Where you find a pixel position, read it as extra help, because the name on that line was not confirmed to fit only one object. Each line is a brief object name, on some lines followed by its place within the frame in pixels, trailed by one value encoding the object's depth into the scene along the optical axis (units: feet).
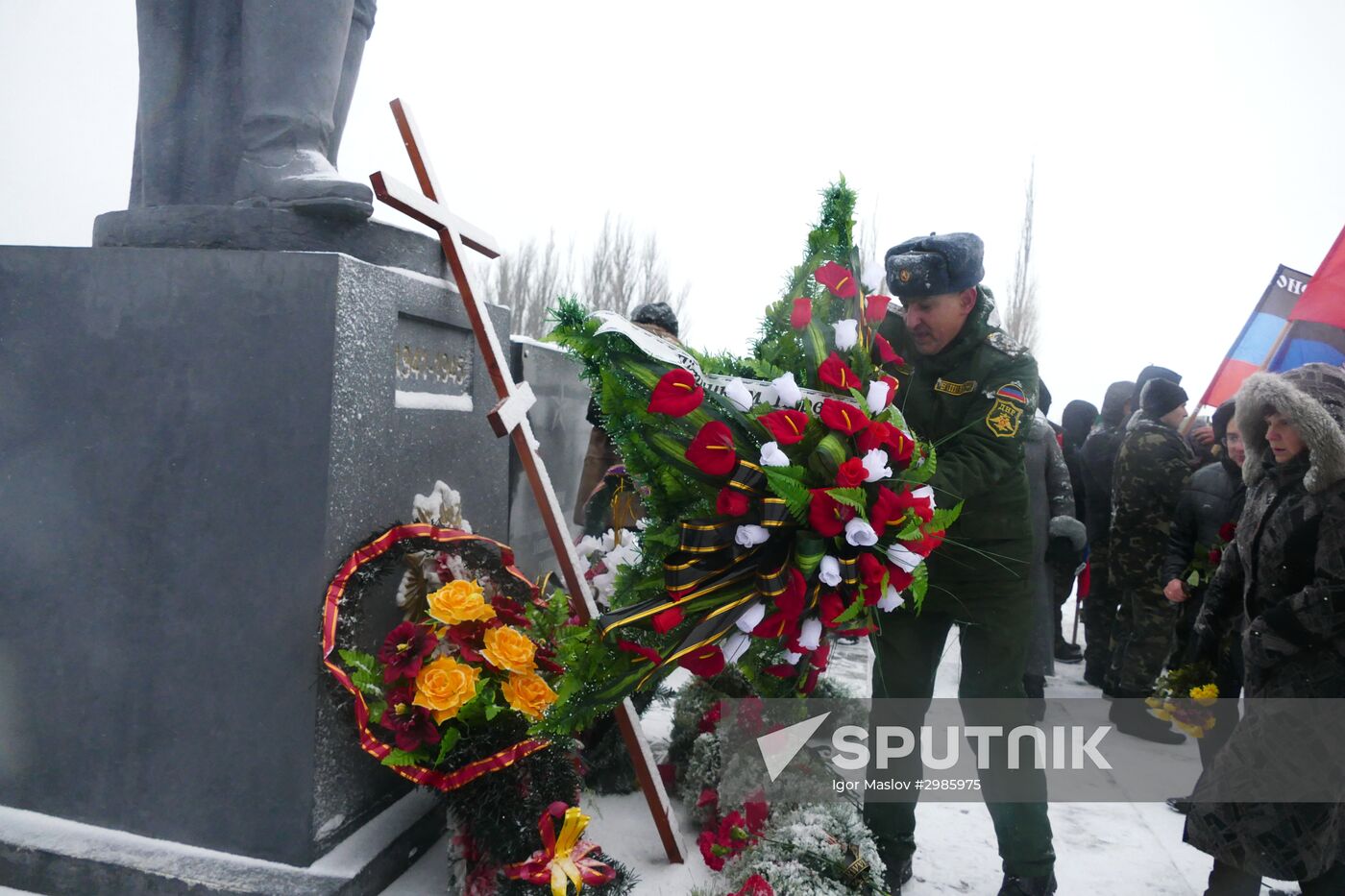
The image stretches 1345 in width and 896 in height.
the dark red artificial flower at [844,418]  5.52
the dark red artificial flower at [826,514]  5.27
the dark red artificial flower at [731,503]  5.29
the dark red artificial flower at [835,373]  6.03
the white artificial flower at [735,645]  5.81
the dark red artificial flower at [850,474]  5.30
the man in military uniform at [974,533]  8.13
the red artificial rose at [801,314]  6.55
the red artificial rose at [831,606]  5.57
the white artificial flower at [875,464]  5.42
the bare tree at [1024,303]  67.50
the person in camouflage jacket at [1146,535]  14.98
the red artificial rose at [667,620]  5.39
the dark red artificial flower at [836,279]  6.64
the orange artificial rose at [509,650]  7.50
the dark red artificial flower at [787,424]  5.46
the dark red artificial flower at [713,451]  5.43
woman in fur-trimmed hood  7.53
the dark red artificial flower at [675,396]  5.44
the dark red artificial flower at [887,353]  6.82
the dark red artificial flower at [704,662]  5.62
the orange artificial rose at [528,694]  7.40
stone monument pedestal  7.30
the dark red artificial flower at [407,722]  7.25
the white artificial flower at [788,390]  5.84
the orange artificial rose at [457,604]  7.48
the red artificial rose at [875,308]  6.97
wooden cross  8.04
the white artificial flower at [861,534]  5.25
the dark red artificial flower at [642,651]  5.69
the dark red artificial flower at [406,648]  7.39
